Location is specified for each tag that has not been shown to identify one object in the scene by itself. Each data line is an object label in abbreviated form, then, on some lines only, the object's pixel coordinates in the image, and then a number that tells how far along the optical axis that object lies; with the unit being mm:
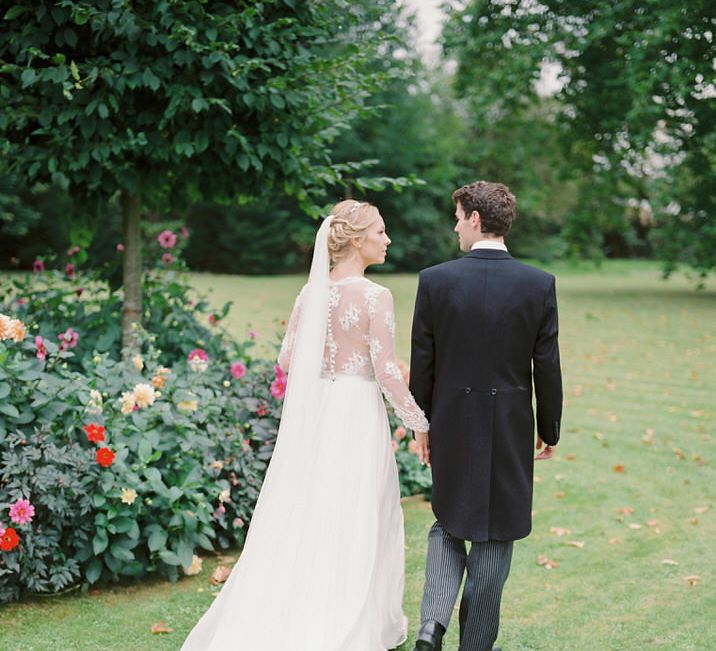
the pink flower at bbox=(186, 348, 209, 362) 5123
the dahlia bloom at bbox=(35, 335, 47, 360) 4621
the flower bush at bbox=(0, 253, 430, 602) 4125
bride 3623
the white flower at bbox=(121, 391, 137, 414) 4387
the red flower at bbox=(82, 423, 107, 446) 4176
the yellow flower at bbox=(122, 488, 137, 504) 4180
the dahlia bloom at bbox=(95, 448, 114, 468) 4109
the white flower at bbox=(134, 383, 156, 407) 4445
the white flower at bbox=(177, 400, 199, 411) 4754
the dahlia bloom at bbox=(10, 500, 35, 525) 3886
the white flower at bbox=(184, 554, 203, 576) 4586
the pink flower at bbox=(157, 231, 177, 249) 6602
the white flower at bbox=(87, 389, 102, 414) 4367
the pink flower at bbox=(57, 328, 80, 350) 5294
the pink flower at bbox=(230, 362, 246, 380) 5301
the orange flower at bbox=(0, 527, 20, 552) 3842
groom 3365
